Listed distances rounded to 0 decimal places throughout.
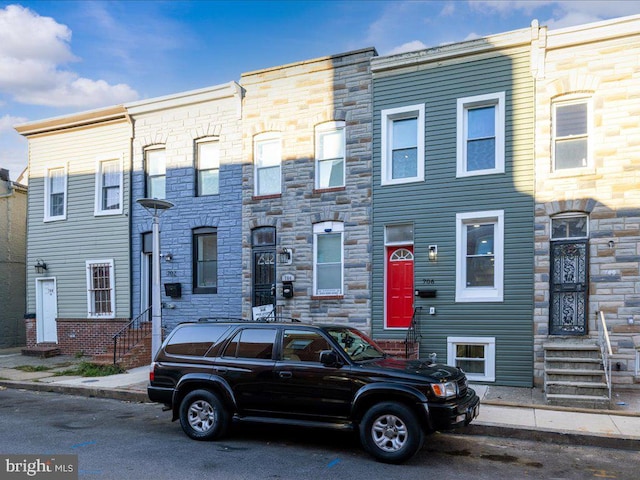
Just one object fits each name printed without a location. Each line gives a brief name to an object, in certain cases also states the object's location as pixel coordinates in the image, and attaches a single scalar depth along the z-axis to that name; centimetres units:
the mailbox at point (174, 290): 1466
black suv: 642
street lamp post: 1068
